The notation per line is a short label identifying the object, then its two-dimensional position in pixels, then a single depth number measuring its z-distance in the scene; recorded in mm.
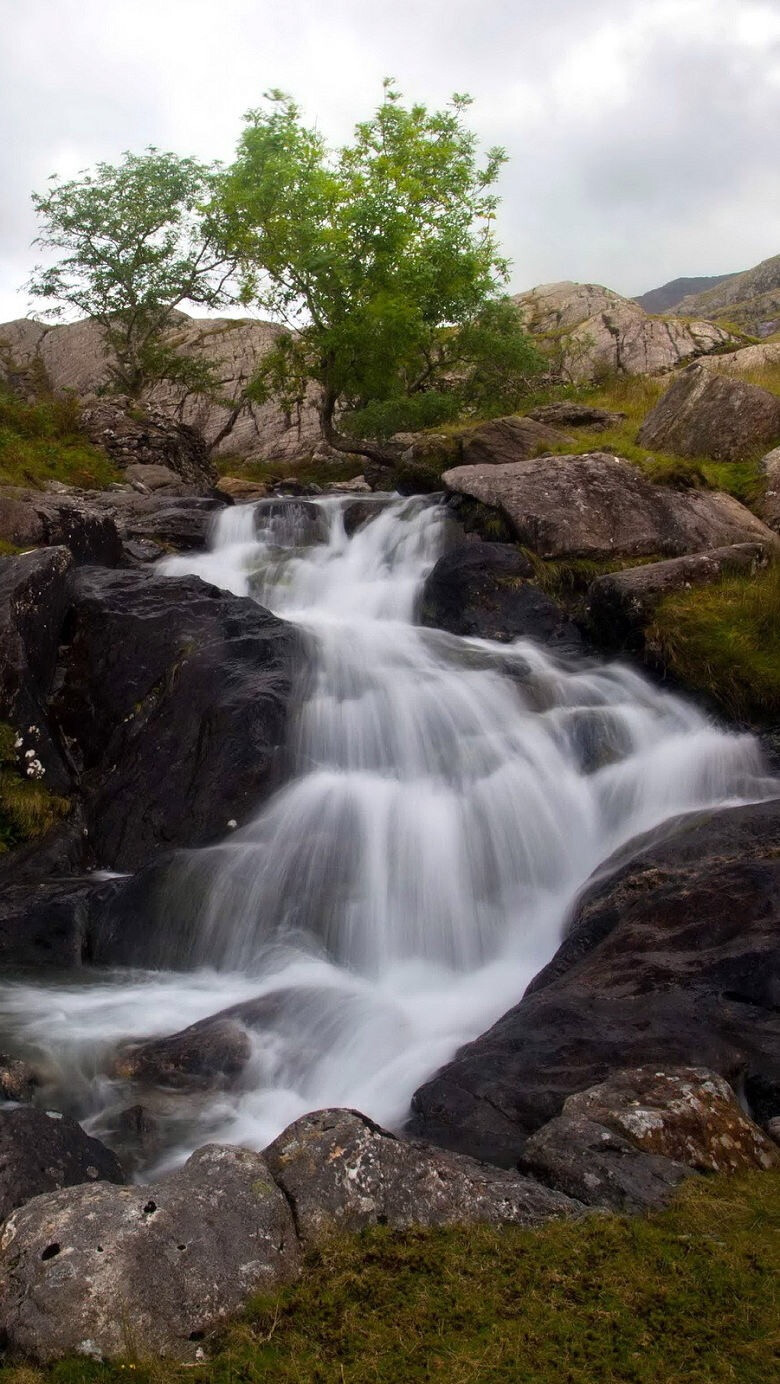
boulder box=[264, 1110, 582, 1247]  3459
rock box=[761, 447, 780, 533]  14195
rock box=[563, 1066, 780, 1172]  4012
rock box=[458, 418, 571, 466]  17198
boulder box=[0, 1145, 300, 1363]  2904
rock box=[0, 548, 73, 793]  9281
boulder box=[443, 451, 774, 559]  13148
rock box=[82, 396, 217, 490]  21766
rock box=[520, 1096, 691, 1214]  3623
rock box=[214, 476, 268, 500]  21983
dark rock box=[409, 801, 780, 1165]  4863
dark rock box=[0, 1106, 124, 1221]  3912
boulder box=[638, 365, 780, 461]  15727
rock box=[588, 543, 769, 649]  11336
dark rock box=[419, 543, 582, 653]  12352
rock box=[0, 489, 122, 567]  12836
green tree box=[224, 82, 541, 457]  21297
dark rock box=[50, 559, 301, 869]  8906
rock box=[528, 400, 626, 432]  18844
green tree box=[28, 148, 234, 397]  26047
